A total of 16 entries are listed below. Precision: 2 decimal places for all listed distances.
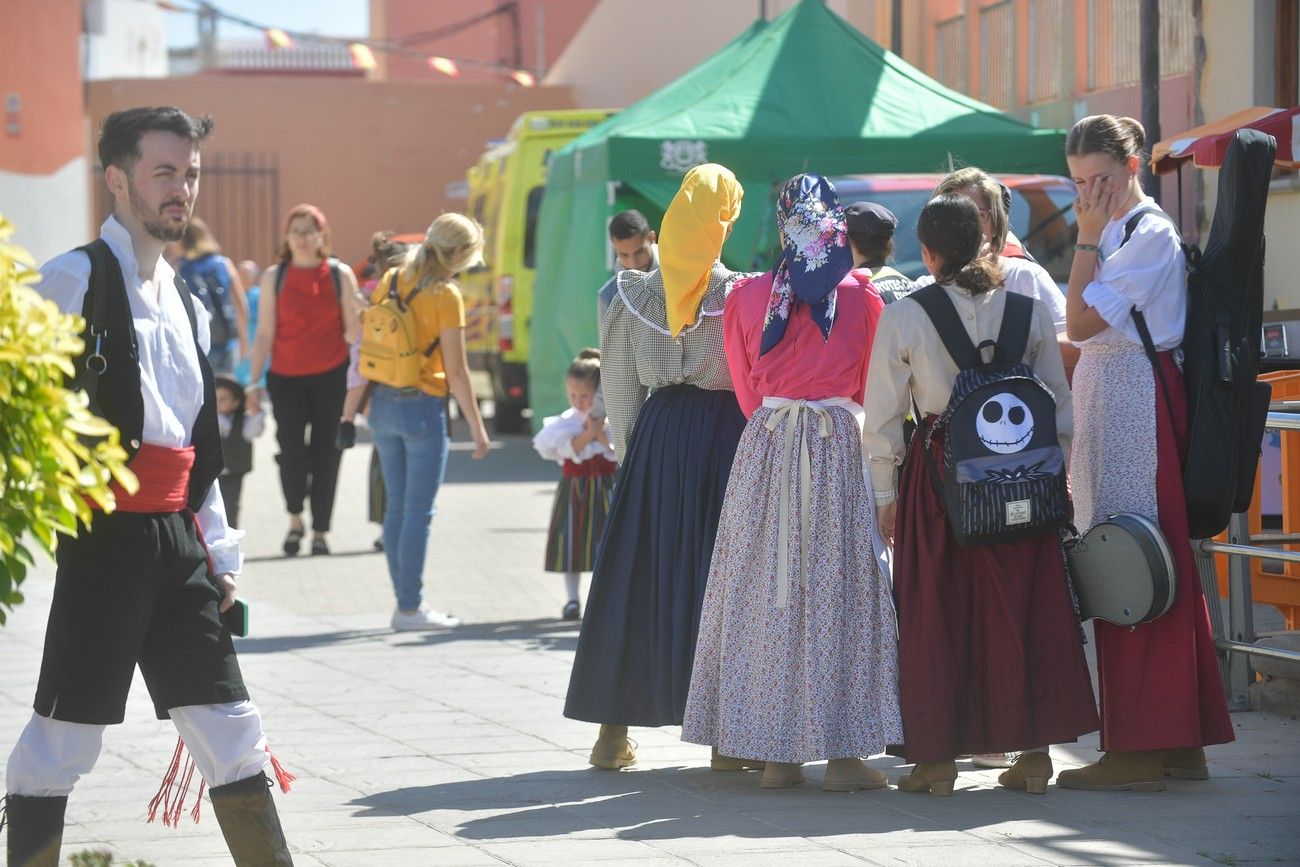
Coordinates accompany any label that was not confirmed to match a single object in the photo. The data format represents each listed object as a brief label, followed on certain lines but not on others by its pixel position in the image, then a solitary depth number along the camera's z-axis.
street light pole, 21.44
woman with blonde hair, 15.44
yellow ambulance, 32.90
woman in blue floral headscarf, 9.53
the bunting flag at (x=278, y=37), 67.27
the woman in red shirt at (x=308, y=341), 19.02
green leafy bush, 5.32
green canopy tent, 23.15
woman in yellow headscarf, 10.22
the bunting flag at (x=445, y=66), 69.98
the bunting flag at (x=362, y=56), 72.89
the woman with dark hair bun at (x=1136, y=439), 9.59
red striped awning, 16.87
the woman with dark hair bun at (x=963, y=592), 9.38
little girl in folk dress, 15.59
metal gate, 55.78
